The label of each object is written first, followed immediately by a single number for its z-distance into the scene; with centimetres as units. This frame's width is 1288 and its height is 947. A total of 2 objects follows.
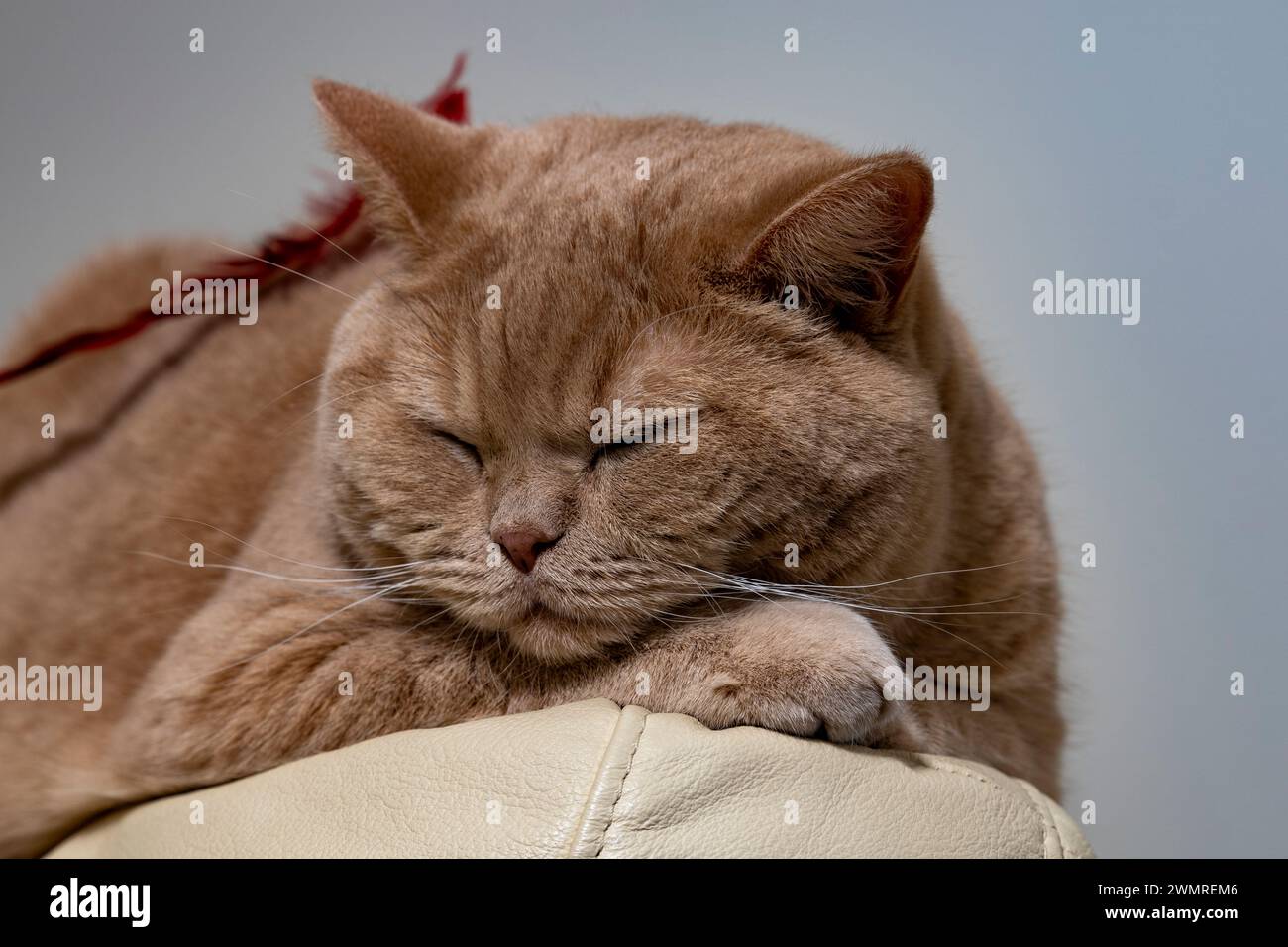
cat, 42
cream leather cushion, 39
